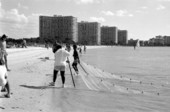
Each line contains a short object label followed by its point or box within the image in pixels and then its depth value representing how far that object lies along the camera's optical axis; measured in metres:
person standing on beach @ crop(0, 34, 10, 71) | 11.19
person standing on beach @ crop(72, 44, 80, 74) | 14.29
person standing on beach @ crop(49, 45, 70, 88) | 9.16
